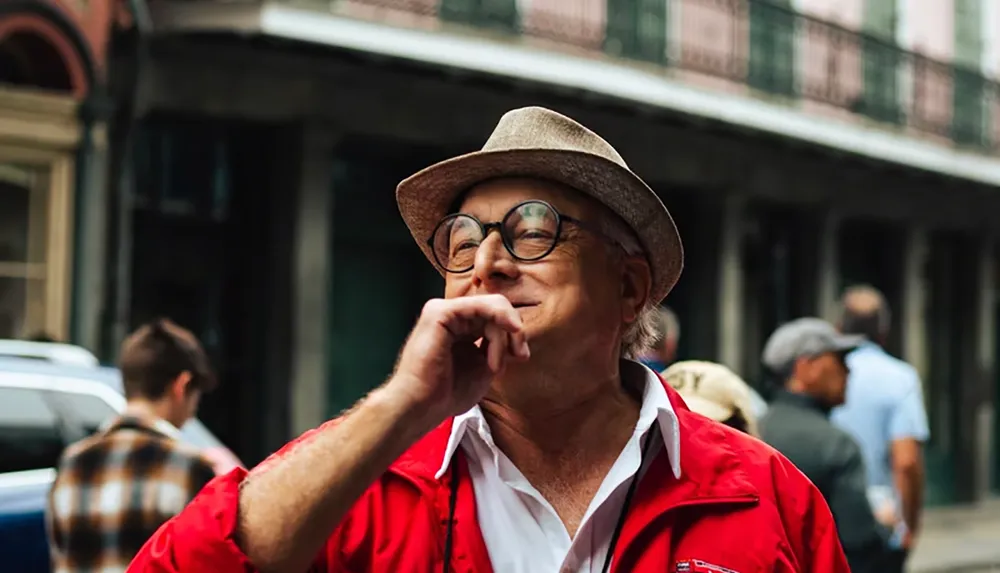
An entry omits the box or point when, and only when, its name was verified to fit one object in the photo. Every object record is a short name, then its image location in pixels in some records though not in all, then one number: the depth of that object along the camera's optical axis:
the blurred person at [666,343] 7.12
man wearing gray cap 5.13
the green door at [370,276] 13.34
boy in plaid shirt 4.42
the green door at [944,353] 20.44
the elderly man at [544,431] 2.05
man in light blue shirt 6.75
